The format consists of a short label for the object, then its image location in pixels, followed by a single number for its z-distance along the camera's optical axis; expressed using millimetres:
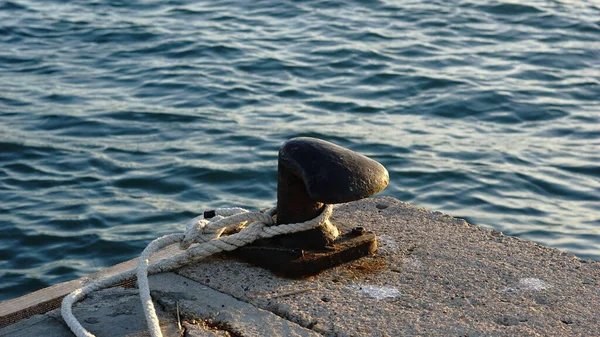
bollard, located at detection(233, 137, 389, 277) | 2570
